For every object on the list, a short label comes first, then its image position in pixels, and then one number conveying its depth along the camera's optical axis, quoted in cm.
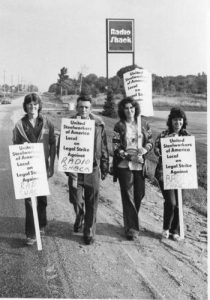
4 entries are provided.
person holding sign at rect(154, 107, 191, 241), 430
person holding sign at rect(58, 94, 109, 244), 417
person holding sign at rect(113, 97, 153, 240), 429
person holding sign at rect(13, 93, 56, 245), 406
